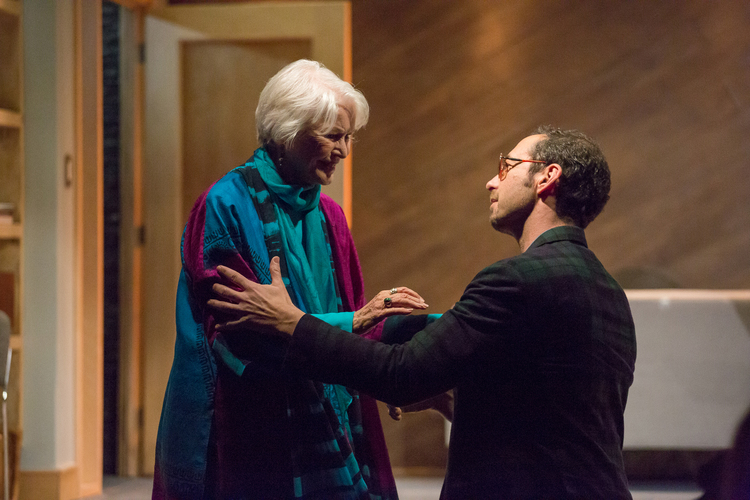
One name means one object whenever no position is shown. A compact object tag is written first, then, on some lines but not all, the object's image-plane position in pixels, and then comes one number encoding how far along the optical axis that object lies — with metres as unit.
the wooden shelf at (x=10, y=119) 5.52
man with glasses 4.11
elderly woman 4.31
